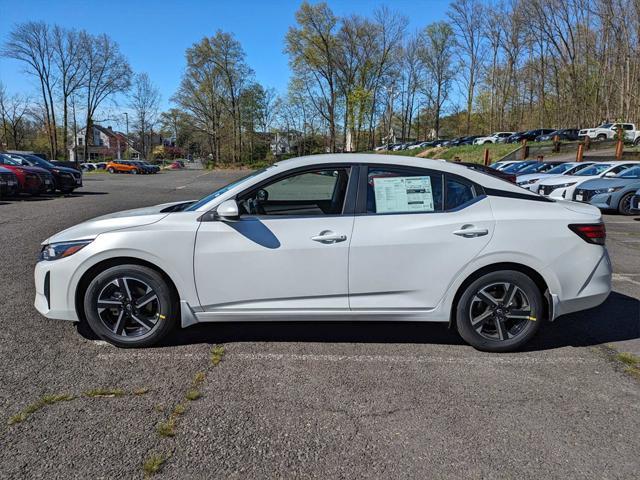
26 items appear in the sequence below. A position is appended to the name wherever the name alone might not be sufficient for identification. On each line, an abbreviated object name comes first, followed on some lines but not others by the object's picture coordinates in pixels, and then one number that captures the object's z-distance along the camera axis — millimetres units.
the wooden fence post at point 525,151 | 32344
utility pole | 81088
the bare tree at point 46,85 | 57250
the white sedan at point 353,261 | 3566
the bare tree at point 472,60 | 63406
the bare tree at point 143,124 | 77500
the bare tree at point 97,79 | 59844
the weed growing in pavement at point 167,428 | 2598
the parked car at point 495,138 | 50288
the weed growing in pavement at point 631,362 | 3428
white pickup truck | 34344
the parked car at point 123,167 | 53688
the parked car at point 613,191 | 12125
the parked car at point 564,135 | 42312
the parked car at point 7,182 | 14588
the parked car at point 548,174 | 15010
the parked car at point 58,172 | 17266
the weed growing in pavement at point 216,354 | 3512
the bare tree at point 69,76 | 58938
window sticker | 3688
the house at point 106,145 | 97744
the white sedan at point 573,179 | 13172
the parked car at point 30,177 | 15391
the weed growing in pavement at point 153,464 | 2289
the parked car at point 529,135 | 46175
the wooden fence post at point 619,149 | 25512
